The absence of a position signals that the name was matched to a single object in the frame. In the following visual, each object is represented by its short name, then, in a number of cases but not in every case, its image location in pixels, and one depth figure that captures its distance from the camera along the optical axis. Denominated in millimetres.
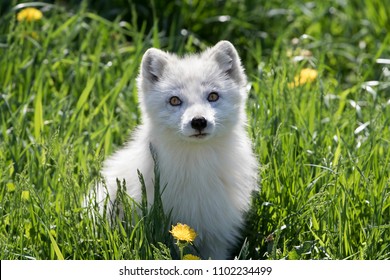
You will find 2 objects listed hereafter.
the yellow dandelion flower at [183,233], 8203
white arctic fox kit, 9234
